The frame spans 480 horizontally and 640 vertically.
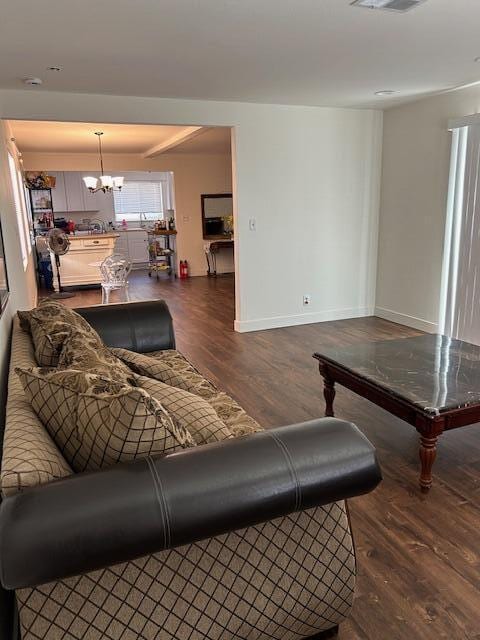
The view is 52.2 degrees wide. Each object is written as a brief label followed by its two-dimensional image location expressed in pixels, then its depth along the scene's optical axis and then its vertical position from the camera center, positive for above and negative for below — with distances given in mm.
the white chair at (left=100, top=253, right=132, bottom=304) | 6680 -894
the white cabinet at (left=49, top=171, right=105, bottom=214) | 10539 +223
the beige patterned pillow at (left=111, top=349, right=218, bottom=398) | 2059 -718
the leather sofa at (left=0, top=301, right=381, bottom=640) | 1036 -754
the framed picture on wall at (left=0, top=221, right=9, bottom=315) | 2514 -437
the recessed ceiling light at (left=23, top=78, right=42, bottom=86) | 3686 +931
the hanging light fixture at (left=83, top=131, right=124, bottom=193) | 8258 +374
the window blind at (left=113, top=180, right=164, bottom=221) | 12039 +91
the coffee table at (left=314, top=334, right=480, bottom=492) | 2223 -908
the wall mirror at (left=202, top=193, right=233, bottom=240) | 10086 -274
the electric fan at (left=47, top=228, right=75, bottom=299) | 7496 -551
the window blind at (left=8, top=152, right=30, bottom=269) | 5221 +294
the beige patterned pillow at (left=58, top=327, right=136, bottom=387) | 1597 -524
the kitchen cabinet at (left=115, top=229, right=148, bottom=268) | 11602 -960
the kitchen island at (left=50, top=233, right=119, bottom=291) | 8344 -883
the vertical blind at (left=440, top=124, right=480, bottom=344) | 4426 -404
